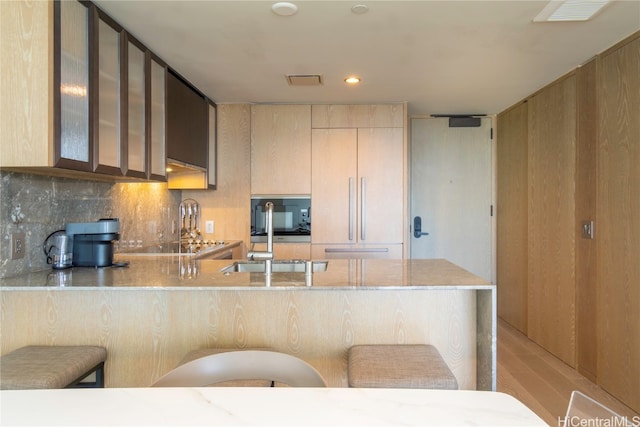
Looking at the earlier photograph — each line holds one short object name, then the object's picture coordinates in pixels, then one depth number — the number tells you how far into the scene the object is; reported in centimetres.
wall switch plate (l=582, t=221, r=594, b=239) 280
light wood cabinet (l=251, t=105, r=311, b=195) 396
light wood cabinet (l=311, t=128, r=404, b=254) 395
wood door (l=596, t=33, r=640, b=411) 236
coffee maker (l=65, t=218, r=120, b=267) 222
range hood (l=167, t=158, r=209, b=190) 367
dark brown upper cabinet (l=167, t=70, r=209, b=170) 296
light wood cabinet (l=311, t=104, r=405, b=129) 395
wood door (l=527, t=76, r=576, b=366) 308
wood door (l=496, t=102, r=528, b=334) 392
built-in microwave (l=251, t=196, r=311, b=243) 399
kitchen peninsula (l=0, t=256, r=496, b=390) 181
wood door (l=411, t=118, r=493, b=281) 461
